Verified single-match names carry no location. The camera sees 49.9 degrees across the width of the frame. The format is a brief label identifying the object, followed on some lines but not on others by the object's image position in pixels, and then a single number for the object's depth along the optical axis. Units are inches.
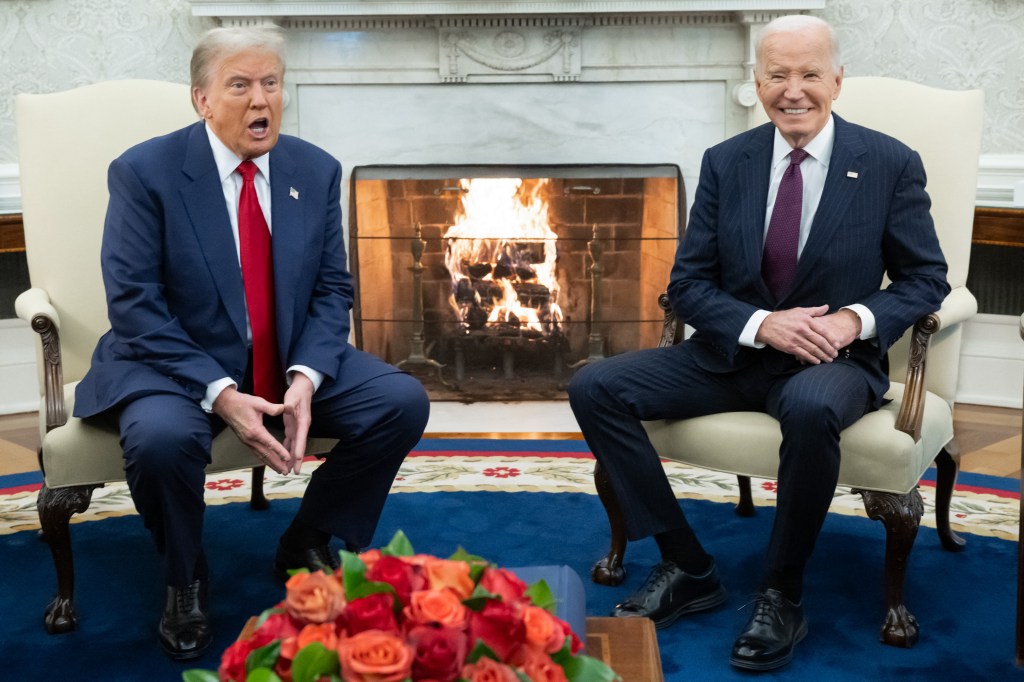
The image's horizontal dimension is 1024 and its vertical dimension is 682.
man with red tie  86.5
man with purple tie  90.0
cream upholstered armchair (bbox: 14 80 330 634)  104.6
